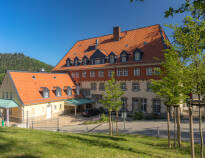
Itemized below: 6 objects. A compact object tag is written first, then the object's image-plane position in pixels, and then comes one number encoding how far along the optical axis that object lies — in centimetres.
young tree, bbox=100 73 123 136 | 1466
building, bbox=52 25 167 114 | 2484
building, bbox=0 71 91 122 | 2202
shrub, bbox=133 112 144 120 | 2362
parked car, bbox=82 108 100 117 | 2646
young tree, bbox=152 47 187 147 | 795
